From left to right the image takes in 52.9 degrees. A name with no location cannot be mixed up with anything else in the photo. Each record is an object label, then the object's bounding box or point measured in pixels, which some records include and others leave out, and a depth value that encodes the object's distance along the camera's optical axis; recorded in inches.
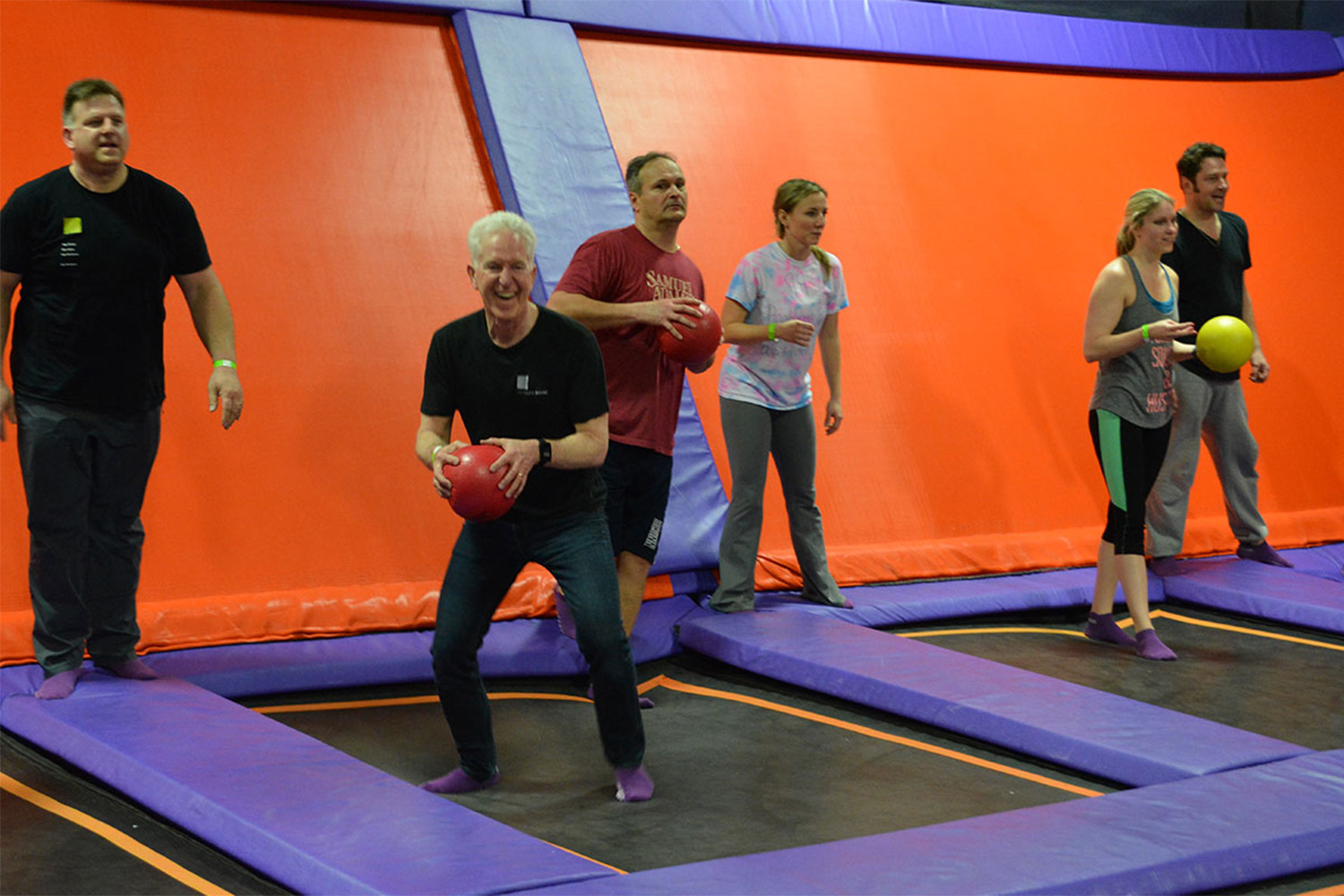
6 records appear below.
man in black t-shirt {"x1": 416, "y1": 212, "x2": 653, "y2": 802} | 132.9
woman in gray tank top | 188.1
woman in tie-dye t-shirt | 198.2
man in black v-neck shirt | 227.6
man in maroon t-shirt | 164.4
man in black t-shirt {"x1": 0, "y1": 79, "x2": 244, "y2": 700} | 150.6
